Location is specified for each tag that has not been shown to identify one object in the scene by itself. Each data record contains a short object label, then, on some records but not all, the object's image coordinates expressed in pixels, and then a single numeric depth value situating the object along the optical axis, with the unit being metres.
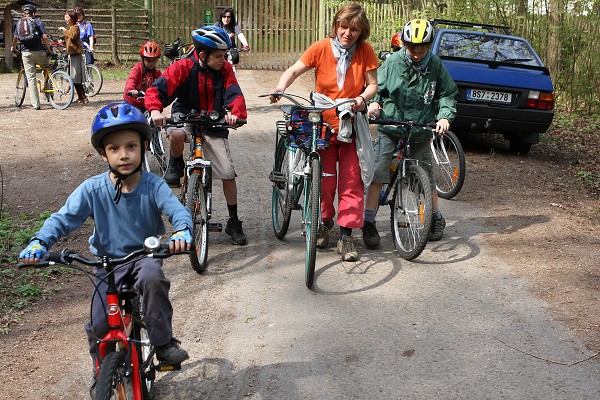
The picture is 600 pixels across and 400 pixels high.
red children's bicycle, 3.37
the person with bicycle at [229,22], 16.50
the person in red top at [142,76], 9.77
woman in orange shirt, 6.38
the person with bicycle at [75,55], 16.80
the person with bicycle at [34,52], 16.05
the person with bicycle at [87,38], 19.52
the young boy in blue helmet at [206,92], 6.43
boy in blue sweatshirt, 3.73
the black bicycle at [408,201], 6.50
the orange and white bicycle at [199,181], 6.38
